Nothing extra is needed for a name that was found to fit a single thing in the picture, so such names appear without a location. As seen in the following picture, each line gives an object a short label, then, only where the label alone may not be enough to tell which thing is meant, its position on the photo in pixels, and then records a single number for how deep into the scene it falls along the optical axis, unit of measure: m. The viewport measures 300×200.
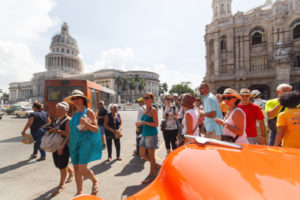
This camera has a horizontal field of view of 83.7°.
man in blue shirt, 3.62
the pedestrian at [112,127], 5.21
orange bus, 9.80
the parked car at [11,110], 29.72
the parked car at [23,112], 22.89
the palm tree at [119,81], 78.75
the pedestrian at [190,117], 3.14
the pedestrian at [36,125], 5.55
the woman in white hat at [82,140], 2.90
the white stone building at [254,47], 24.67
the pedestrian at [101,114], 6.39
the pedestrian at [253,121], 3.69
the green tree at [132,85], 80.75
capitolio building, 87.38
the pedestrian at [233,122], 2.68
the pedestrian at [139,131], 5.17
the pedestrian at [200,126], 5.93
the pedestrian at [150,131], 3.76
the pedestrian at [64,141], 3.37
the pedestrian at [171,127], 4.40
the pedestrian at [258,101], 5.19
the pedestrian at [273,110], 3.46
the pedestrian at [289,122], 2.43
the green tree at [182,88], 78.56
